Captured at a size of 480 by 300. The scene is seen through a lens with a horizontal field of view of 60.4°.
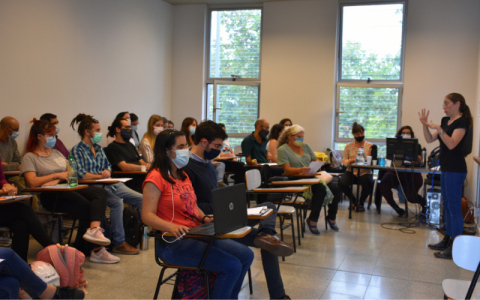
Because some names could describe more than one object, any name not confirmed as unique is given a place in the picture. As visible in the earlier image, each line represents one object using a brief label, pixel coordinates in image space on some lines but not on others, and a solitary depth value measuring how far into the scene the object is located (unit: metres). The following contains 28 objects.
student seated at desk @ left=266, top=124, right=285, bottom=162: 6.64
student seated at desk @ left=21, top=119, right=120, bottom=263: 3.69
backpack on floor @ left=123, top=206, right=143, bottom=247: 4.11
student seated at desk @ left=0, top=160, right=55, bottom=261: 3.25
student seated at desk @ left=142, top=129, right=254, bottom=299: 2.27
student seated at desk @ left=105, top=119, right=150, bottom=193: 4.67
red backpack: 2.84
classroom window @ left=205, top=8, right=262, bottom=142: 8.40
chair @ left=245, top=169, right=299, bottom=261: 3.81
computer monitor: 5.81
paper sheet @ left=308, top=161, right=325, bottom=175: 4.79
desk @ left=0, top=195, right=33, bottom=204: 2.90
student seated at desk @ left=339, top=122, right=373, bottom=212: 6.53
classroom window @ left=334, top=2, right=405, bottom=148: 7.77
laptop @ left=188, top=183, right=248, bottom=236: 2.18
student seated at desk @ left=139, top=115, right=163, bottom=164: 5.53
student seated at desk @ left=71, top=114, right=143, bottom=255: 3.96
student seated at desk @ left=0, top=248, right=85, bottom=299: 2.25
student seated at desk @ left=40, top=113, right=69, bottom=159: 4.95
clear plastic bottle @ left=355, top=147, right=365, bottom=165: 6.20
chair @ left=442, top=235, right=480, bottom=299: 2.04
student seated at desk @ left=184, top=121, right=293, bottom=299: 2.74
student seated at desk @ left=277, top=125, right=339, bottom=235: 4.91
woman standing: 3.85
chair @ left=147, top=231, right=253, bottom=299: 2.28
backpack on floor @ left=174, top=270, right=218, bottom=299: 2.40
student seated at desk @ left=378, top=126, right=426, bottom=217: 6.19
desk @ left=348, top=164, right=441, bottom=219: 5.67
